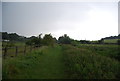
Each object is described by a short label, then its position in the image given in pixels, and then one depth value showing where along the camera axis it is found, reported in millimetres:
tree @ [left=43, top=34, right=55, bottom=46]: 20459
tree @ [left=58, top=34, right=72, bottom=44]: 46930
